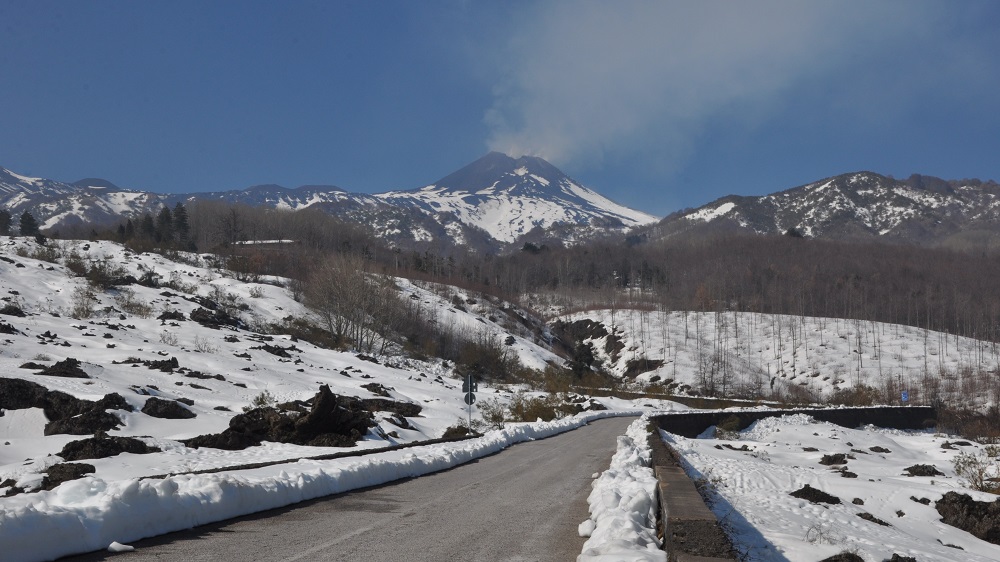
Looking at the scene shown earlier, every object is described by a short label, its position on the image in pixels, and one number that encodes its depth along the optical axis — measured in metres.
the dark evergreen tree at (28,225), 129.31
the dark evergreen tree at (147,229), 141.50
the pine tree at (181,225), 155.62
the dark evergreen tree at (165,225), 144.12
